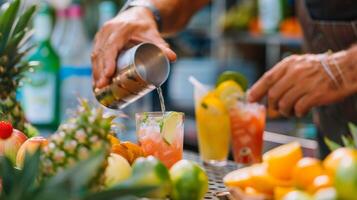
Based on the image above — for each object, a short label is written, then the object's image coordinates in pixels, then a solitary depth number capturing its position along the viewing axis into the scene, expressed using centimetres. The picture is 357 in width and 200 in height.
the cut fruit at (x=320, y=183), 101
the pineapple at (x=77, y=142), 101
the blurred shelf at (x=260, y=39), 384
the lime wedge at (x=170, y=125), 145
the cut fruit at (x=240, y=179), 112
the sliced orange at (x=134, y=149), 133
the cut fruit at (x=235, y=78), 184
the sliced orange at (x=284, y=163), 109
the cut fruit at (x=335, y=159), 100
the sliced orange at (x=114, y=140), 138
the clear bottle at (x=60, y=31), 354
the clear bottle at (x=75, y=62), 311
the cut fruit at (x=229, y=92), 179
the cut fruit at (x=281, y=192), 104
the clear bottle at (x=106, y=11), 362
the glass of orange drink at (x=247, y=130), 181
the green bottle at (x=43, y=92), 295
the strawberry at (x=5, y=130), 131
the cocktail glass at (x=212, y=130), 182
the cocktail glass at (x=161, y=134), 145
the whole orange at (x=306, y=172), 104
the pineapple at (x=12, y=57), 163
